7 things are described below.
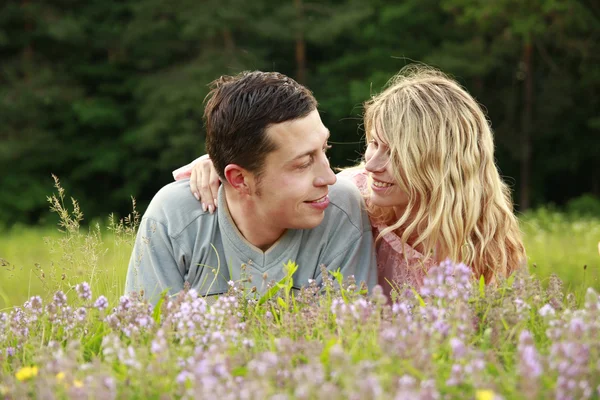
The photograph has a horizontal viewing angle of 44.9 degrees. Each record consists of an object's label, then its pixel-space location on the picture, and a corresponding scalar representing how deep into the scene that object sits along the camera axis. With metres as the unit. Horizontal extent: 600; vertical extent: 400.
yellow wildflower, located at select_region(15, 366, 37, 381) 2.01
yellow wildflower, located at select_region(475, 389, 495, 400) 1.63
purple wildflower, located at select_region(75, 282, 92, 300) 2.58
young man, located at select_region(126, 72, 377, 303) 3.73
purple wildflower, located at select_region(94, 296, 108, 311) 2.57
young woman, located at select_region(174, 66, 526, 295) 4.02
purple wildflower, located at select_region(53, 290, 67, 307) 2.68
